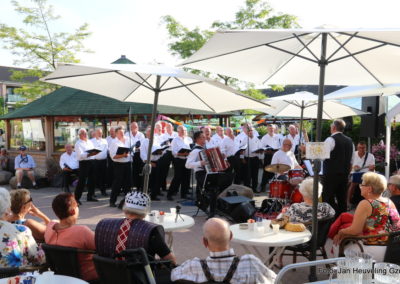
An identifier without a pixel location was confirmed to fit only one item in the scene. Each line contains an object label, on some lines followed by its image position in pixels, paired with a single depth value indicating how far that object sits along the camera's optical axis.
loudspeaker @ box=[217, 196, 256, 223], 7.58
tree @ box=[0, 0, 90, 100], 18.49
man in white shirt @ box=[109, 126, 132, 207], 9.29
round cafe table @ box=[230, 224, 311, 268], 3.94
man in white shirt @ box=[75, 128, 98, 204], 9.83
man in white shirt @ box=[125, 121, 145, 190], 10.87
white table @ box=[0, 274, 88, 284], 2.51
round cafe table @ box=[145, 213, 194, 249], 4.58
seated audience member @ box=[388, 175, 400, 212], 5.14
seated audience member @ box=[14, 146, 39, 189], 13.12
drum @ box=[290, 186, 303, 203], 7.10
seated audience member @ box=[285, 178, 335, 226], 4.61
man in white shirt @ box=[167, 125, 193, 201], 10.50
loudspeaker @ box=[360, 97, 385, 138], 10.77
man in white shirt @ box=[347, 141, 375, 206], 9.17
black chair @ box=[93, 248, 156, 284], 2.65
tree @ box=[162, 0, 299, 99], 18.17
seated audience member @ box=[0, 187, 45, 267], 3.29
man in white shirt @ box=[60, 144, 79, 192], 11.23
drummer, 8.87
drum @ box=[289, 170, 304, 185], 7.82
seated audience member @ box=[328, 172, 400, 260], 4.10
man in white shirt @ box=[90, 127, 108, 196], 10.78
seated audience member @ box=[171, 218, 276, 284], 2.67
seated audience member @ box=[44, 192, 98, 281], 3.47
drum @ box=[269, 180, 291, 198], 7.87
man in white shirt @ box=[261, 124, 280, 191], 11.97
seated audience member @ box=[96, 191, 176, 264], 3.20
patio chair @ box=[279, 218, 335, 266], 4.64
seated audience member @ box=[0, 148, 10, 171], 15.96
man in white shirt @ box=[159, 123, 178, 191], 10.90
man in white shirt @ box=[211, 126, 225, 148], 11.49
